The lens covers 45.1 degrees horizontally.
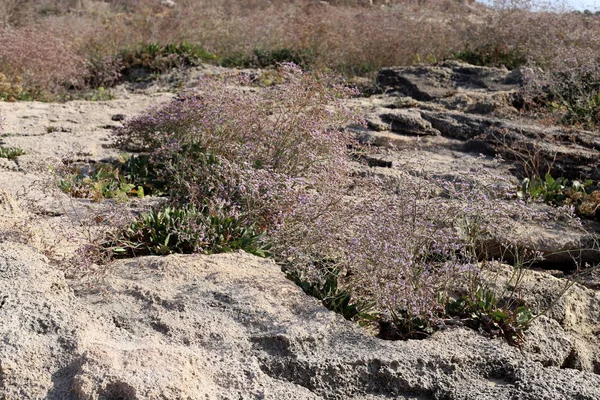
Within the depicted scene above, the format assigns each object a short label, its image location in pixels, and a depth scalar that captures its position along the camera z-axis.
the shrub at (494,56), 10.60
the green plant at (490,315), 3.54
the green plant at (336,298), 3.64
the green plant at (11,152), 6.10
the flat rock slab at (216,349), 2.70
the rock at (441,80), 8.73
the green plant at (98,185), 5.20
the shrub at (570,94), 7.68
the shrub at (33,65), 8.62
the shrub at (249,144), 4.48
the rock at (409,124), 7.39
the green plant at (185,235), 4.03
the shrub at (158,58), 10.91
